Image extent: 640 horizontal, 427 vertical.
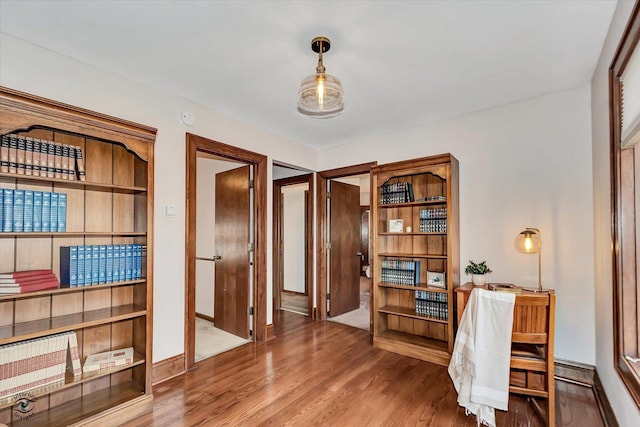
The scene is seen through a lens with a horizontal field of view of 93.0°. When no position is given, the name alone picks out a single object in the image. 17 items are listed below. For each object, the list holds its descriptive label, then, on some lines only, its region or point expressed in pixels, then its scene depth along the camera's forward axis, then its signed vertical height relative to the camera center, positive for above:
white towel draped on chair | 1.89 -0.87
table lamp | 2.42 -0.20
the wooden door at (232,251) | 3.51 -0.39
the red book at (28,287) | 1.65 -0.39
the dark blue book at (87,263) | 1.98 -0.29
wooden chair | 1.87 -0.75
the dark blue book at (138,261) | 2.20 -0.30
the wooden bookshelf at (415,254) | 2.91 -0.36
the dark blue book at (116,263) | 2.10 -0.31
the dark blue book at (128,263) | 2.15 -0.31
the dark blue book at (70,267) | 1.92 -0.31
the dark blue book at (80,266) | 1.95 -0.30
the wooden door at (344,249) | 4.41 -0.45
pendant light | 1.85 +0.81
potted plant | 2.67 -0.46
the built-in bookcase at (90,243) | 1.77 -0.26
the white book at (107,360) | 1.98 -0.95
